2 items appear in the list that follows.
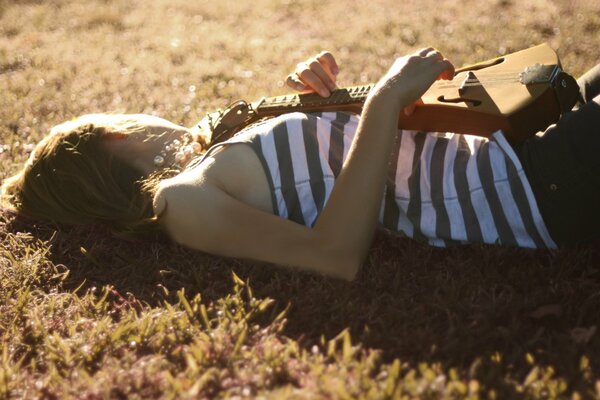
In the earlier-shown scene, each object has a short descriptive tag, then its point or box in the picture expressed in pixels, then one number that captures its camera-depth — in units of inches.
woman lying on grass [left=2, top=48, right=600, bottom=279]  95.7
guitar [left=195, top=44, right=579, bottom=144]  103.0
